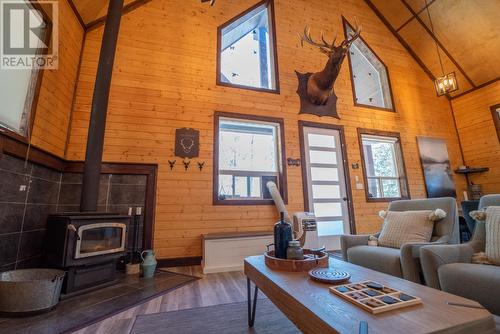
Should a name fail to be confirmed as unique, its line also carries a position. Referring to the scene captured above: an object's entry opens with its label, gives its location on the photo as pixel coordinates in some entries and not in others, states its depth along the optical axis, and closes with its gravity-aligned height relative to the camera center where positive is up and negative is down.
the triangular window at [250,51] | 4.47 +3.22
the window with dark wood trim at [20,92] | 2.17 +1.23
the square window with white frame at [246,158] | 3.88 +0.91
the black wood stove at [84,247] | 2.20 -0.31
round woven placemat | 1.18 -0.34
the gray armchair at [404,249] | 1.84 -0.38
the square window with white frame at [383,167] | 4.88 +0.87
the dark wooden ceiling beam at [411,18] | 5.22 +4.51
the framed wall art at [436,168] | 5.21 +0.86
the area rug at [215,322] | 1.61 -0.79
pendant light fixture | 4.50 +2.34
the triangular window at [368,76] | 5.54 +3.19
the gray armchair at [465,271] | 1.35 -0.41
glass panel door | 4.29 +0.46
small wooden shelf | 5.30 +0.79
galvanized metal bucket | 1.78 -0.60
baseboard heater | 3.12 -0.50
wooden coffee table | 0.75 -0.37
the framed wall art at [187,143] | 3.65 +1.08
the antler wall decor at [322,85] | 4.09 +2.37
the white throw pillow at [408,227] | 2.17 -0.20
